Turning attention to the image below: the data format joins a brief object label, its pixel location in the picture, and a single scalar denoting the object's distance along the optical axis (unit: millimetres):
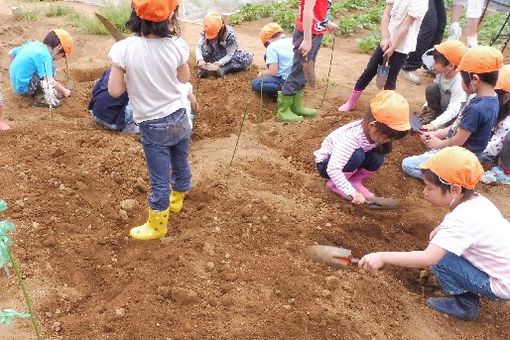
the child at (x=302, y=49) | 4531
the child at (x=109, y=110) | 4590
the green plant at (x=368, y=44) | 7711
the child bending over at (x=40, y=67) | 4844
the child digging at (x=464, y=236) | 2758
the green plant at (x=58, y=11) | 7580
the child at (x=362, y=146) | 3537
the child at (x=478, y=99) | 3775
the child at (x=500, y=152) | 4500
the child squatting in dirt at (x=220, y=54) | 5882
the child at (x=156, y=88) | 2689
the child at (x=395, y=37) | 4742
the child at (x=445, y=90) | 4578
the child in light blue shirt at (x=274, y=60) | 5348
